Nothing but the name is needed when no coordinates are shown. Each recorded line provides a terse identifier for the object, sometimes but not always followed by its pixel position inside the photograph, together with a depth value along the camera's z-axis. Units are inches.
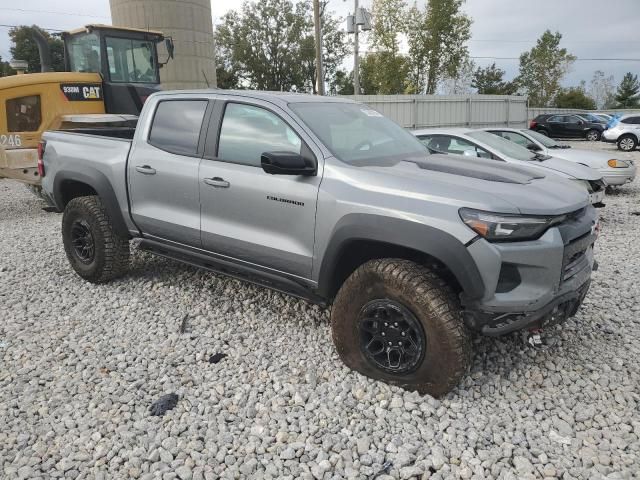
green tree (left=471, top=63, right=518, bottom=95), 1782.7
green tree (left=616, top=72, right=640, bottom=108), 2176.4
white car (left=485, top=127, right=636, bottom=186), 352.2
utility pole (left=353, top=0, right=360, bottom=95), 908.0
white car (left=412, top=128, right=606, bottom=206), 287.7
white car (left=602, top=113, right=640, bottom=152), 783.7
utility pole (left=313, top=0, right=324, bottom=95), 748.6
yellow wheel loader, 318.3
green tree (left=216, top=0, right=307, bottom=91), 1720.0
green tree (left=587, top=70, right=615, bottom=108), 2438.5
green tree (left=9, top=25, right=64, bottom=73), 1774.1
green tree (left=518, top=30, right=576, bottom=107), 1670.8
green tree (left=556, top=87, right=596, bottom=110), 1748.3
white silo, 730.2
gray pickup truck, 107.6
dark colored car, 995.9
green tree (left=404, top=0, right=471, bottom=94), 1211.9
